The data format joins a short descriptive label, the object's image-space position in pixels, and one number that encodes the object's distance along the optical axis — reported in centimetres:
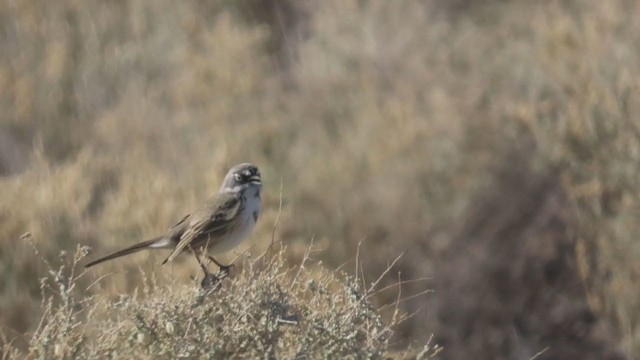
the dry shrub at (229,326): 1322
